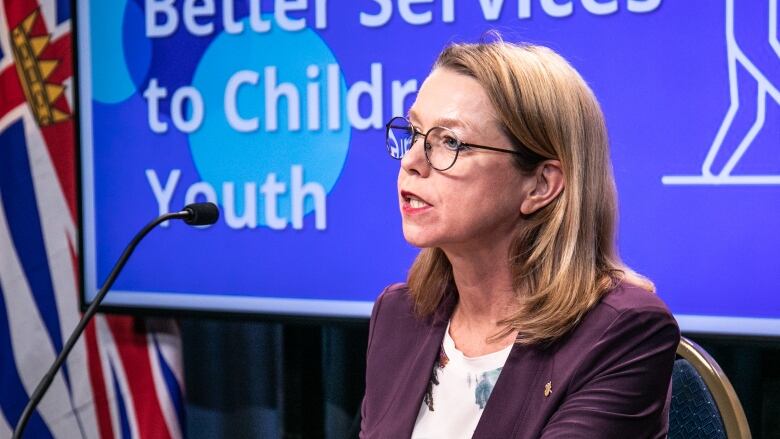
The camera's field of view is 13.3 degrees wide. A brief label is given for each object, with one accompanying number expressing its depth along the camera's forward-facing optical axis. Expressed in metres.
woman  3.37
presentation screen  3.96
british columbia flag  4.78
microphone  3.58
